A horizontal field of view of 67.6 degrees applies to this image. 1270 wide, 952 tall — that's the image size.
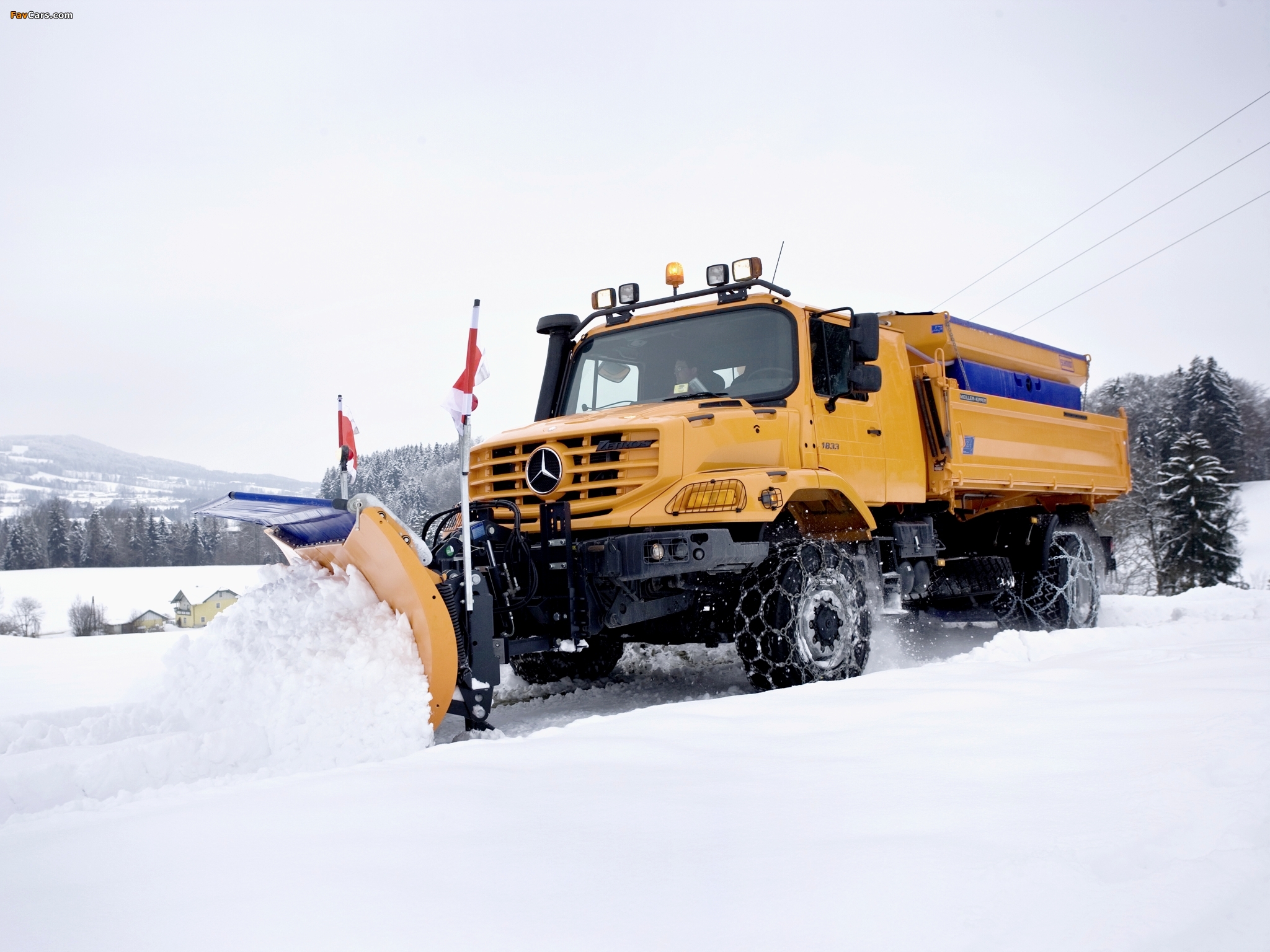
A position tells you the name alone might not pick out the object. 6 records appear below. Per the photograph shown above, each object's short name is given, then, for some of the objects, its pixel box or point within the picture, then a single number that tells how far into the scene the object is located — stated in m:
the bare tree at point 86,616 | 48.19
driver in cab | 6.54
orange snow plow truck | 4.99
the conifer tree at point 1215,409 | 49.88
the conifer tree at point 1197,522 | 35.81
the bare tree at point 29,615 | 45.53
